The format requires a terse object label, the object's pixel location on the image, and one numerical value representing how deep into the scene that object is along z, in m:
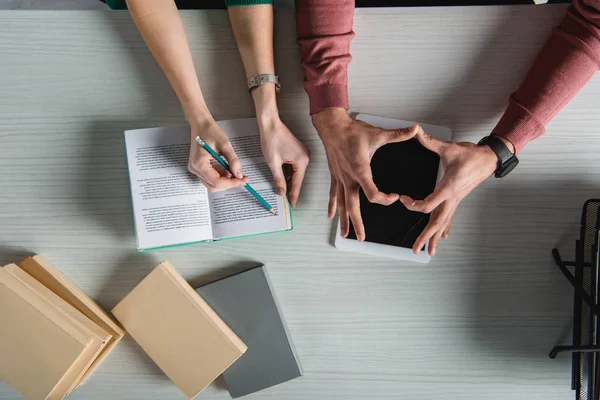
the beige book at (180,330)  0.83
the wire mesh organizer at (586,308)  0.77
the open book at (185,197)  0.84
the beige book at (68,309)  0.79
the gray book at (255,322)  0.86
